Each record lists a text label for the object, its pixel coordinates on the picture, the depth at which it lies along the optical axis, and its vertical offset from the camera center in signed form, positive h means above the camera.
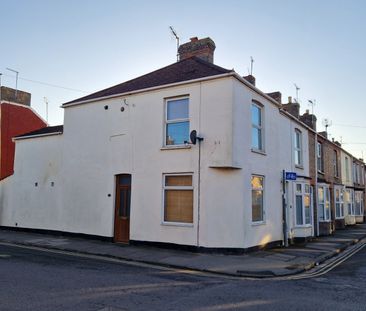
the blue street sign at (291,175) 16.55 +1.47
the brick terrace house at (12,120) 24.08 +5.77
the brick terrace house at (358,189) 33.43 +1.93
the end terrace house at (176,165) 13.48 +1.73
